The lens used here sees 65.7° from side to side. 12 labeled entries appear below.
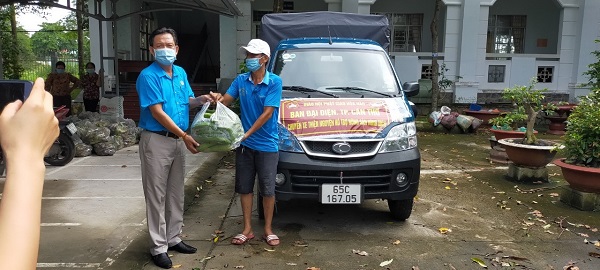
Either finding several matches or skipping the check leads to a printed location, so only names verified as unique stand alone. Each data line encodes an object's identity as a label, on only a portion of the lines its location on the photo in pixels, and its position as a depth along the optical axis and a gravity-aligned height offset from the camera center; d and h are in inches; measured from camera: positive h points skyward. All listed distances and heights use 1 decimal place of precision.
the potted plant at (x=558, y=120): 446.3 -39.7
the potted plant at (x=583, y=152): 192.7 -30.8
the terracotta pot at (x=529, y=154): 235.1 -38.6
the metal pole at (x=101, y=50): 366.3 +16.0
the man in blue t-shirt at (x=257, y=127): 146.0 -17.0
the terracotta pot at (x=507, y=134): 296.0 -35.5
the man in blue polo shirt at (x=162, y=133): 127.3 -17.1
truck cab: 157.6 -25.7
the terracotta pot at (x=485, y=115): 455.1 -36.3
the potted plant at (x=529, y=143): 236.9 -34.2
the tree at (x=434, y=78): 479.0 -1.6
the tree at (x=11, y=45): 657.0 +33.1
